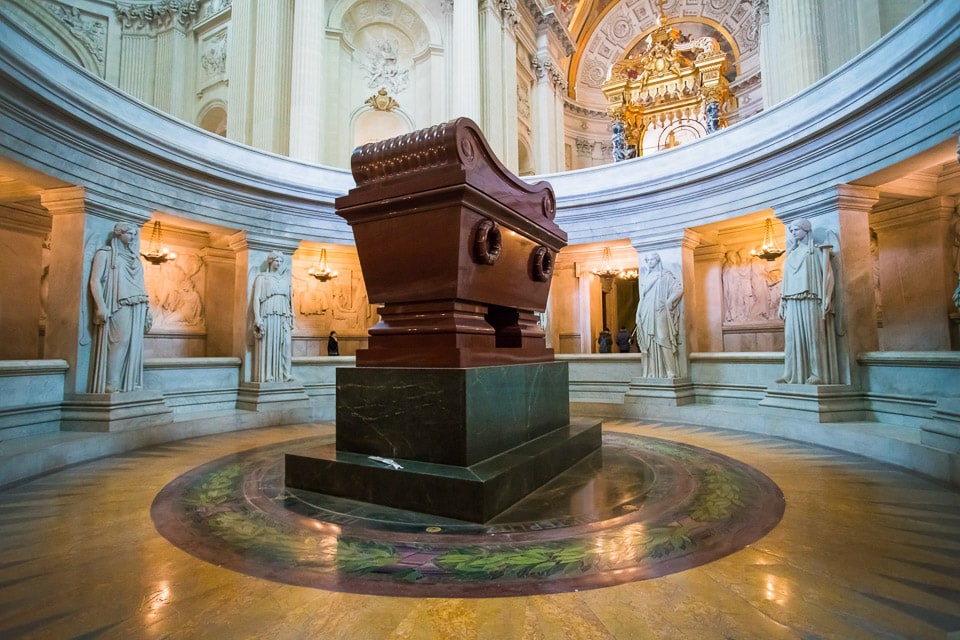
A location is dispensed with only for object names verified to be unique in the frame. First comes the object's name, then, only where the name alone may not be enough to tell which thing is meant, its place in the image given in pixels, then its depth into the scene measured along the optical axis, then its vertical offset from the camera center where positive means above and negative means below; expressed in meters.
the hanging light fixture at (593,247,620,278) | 9.70 +1.61
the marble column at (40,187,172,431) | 5.22 +0.47
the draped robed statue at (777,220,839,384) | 5.60 +0.41
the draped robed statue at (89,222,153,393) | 5.41 +0.47
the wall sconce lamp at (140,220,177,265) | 7.47 +1.61
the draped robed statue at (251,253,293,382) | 7.28 +0.43
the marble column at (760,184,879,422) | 5.51 +0.62
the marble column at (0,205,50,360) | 6.61 +1.07
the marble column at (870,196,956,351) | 6.40 +0.99
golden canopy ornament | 15.67 +8.47
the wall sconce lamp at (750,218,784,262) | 7.39 +1.50
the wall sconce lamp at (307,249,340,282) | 9.12 +1.53
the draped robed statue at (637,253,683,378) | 7.45 +0.38
